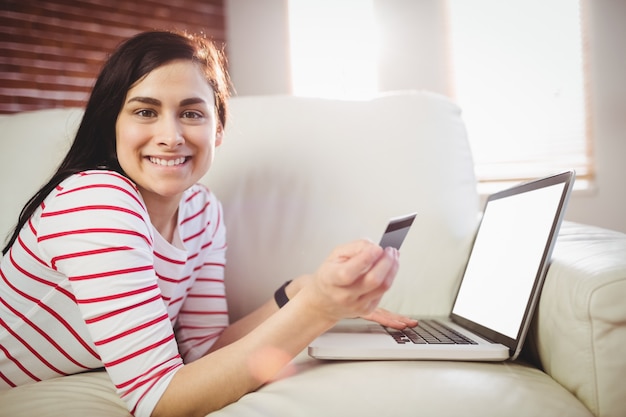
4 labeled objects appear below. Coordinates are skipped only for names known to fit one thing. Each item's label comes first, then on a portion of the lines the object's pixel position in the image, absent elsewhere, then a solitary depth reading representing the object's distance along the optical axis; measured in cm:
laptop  77
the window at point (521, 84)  263
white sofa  114
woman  71
